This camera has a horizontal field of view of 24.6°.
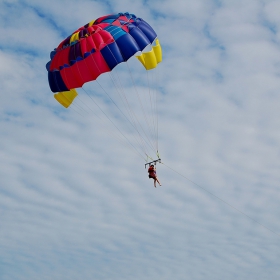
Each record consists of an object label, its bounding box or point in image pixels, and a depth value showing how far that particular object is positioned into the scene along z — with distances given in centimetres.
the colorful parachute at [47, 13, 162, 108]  3559
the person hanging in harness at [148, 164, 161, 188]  3675
